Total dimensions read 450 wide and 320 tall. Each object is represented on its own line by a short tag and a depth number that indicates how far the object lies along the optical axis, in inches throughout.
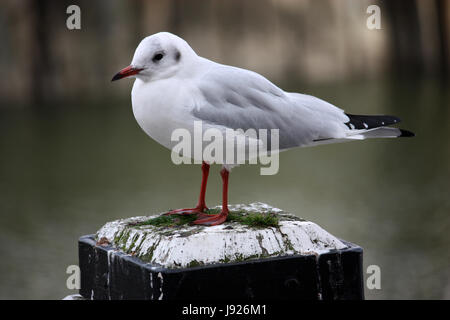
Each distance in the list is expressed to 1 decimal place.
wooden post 154.4
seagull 172.4
